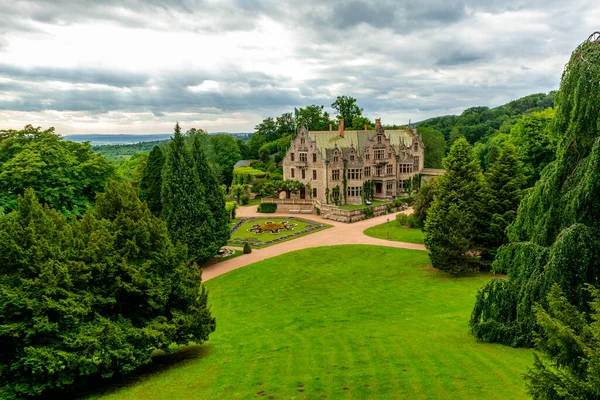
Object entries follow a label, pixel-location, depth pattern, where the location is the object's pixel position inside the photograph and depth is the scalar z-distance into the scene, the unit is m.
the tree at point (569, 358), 6.22
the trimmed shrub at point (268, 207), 60.19
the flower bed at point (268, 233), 43.62
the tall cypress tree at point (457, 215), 29.19
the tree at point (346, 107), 99.75
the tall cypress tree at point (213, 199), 35.34
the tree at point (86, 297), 12.58
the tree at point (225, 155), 86.94
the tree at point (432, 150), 83.50
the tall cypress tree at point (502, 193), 30.22
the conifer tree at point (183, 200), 33.59
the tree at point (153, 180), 37.19
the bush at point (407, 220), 46.22
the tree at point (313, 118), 94.06
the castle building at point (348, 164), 62.16
